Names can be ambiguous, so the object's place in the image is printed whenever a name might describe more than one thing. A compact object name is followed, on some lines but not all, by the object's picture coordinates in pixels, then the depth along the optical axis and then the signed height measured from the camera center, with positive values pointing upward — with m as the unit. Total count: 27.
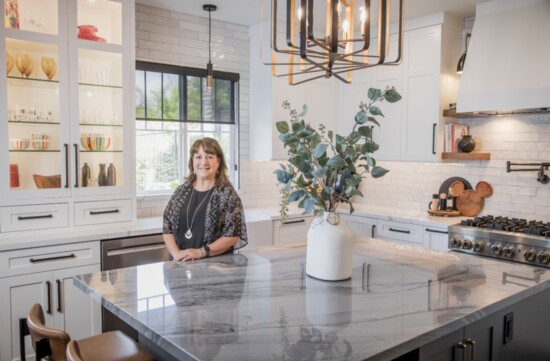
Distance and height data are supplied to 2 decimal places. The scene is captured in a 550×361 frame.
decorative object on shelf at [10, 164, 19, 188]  3.29 -0.18
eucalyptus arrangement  1.96 -0.05
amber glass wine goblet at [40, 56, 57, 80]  3.42 +0.60
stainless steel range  3.39 -0.64
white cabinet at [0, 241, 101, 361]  3.11 -0.94
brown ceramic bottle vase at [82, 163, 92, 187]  3.60 -0.18
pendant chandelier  1.89 +0.50
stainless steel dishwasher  3.47 -0.77
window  4.36 +0.34
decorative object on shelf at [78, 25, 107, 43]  3.55 +0.88
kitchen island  1.43 -0.56
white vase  2.02 -0.40
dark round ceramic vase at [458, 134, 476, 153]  4.30 +0.08
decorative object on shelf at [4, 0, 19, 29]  3.21 +0.92
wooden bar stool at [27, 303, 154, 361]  1.68 -0.79
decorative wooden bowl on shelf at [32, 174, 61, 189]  3.41 -0.22
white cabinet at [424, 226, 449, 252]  3.97 -0.71
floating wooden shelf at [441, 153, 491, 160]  4.22 -0.02
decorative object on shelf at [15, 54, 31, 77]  3.32 +0.61
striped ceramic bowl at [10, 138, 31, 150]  3.30 +0.05
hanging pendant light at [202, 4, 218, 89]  4.21 +1.03
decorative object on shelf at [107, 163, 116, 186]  3.73 -0.19
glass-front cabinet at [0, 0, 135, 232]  3.30 +0.34
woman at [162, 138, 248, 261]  2.76 -0.35
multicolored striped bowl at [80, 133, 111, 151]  3.60 +0.07
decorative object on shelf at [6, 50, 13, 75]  3.27 +0.60
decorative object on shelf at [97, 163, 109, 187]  3.69 -0.21
